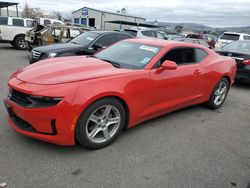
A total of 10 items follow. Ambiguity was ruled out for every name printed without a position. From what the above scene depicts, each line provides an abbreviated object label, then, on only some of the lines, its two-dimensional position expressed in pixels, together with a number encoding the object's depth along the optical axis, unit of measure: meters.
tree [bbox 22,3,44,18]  49.54
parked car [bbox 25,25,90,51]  10.65
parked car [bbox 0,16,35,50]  12.12
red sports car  2.64
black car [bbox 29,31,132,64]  7.05
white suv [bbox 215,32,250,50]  16.80
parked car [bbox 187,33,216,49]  23.14
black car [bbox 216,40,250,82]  6.68
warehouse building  39.69
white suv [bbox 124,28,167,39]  15.54
